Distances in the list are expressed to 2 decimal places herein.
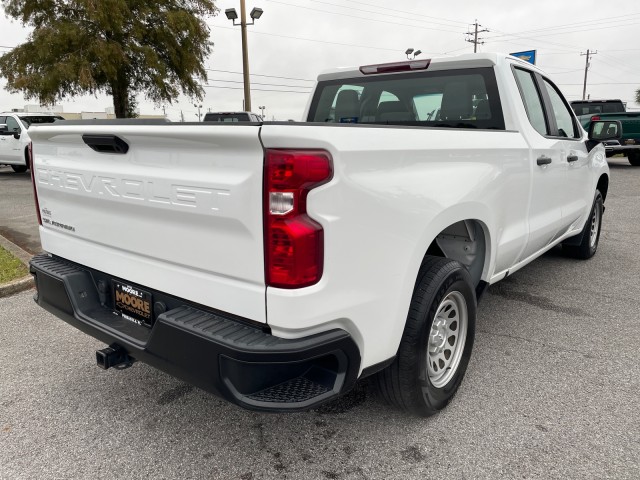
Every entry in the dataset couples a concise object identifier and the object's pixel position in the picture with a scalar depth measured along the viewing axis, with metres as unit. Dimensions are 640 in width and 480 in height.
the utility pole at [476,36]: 50.44
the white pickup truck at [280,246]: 1.74
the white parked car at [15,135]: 14.48
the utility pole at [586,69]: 60.97
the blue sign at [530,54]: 17.78
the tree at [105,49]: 16.78
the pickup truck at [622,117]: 14.46
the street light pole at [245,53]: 18.97
